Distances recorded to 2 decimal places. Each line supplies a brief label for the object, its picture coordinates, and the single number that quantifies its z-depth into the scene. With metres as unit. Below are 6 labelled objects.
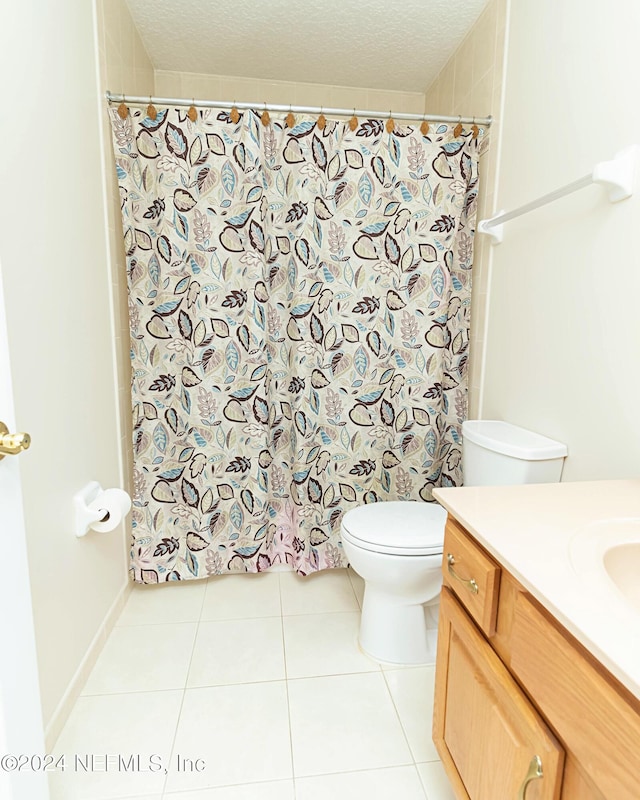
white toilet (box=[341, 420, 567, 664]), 1.40
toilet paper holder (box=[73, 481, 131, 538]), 1.41
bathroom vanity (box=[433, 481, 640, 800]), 0.54
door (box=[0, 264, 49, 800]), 0.72
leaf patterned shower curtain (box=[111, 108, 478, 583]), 1.75
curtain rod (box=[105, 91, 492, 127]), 1.65
